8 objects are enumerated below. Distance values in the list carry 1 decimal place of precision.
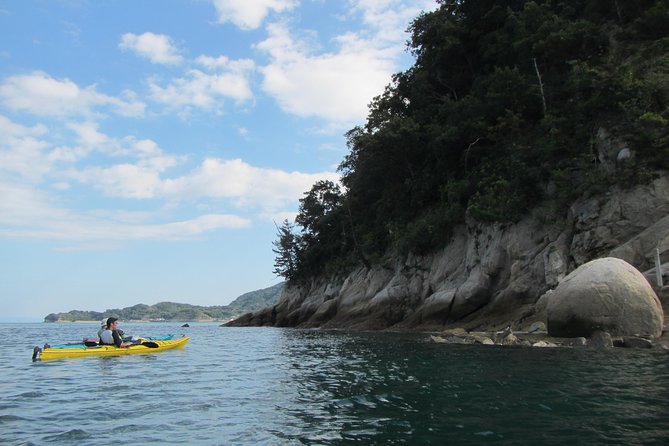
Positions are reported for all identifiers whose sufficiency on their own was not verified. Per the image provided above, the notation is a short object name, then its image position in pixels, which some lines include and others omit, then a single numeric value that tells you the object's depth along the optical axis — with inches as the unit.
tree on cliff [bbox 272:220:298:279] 2615.7
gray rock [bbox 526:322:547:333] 801.6
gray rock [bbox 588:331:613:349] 638.5
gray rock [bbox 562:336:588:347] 666.2
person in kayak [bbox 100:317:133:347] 876.0
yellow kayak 832.3
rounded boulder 643.5
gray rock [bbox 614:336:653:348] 612.4
